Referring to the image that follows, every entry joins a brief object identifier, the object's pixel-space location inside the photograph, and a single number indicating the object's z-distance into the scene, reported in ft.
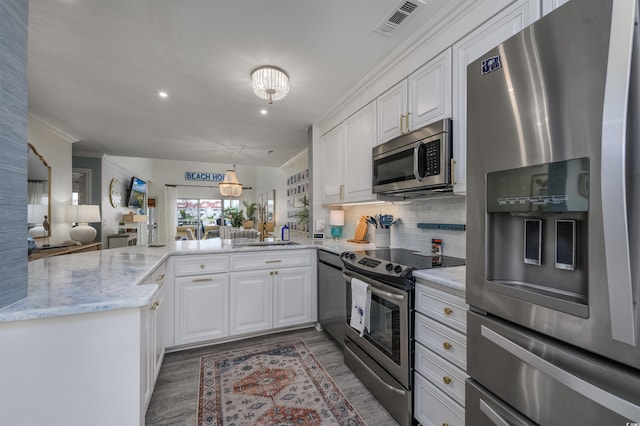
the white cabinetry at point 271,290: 8.95
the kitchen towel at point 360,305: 6.28
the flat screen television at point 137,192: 23.08
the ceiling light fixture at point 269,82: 7.76
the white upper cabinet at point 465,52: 4.68
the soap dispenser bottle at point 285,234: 11.56
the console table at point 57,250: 10.62
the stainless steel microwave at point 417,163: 5.68
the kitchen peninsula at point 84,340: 3.04
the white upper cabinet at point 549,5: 4.11
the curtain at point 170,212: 29.86
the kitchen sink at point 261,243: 9.71
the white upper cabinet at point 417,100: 5.90
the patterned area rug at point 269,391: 5.56
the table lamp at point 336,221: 11.59
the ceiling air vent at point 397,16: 5.57
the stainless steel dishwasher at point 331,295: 8.06
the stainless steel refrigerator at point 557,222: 2.01
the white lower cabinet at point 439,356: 4.25
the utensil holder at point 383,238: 8.73
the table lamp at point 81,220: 13.34
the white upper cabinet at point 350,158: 8.59
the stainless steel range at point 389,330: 5.16
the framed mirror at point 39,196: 11.42
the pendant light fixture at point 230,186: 18.44
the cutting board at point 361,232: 10.21
